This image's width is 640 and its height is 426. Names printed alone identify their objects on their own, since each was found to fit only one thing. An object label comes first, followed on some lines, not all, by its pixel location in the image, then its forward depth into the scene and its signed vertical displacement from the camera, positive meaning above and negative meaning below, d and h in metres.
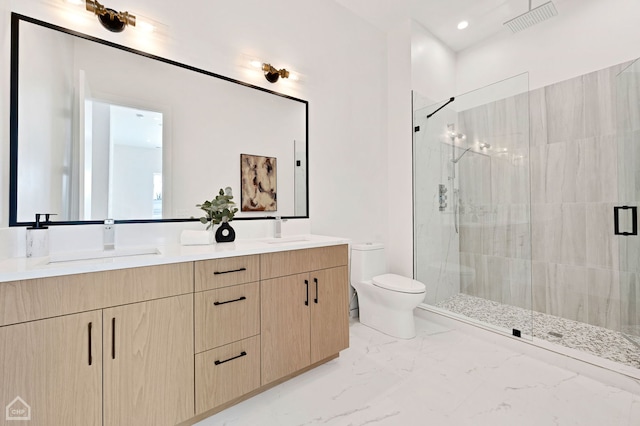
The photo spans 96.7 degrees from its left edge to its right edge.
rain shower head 2.43 +1.76
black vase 1.79 -0.12
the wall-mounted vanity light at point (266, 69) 2.07 +1.11
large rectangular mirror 1.36 +0.49
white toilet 2.32 -0.66
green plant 1.76 +0.03
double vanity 1.01 -0.51
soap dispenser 1.27 -0.11
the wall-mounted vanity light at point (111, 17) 1.48 +1.06
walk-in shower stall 2.27 +0.06
